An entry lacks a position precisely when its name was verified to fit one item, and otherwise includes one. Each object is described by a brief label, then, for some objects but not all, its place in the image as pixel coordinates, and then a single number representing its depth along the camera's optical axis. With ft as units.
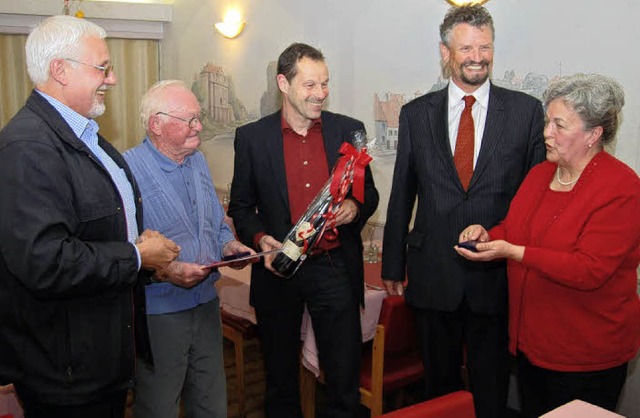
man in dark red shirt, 8.88
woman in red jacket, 6.89
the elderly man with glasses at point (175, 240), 7.70
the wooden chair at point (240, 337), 12.13
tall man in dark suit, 8.23
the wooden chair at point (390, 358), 9.93
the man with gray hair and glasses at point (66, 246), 5.60
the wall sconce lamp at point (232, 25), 21.12
